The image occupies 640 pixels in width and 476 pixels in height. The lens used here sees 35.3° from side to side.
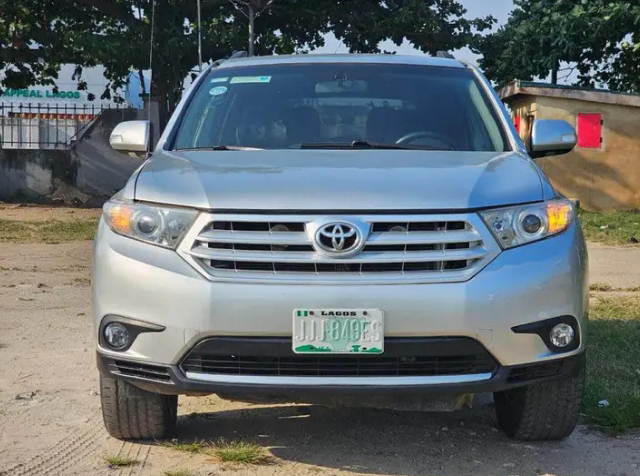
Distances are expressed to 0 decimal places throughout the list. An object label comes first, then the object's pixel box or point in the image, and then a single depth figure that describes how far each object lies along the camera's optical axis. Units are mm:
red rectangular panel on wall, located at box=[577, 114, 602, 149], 18859
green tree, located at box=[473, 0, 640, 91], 21016
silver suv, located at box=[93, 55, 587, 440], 3516
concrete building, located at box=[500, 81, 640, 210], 18812
